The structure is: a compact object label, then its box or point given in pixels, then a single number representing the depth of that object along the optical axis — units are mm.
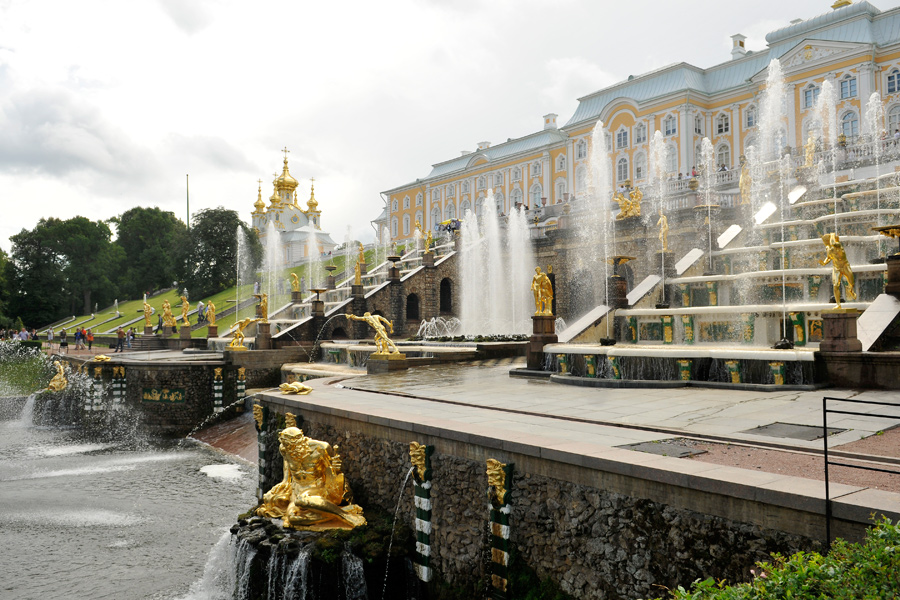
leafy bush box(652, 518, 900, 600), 3268
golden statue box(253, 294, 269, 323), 27328
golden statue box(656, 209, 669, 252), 22250
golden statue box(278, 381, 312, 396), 12328
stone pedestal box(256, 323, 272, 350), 26641
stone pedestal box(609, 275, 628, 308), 19219
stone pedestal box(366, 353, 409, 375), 17812
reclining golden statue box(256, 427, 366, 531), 8961
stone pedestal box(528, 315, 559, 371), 15727
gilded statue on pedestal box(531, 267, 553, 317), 16438
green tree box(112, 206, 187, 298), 70875
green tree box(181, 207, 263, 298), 58812
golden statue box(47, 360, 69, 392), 29159
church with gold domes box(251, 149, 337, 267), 78938
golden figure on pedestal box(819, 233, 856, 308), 12164
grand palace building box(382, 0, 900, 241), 38938
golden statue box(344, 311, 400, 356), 17938
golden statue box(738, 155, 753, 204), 27016
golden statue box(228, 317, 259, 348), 26141
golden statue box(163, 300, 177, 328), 38531
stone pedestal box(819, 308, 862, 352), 11008
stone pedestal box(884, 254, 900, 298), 12943
